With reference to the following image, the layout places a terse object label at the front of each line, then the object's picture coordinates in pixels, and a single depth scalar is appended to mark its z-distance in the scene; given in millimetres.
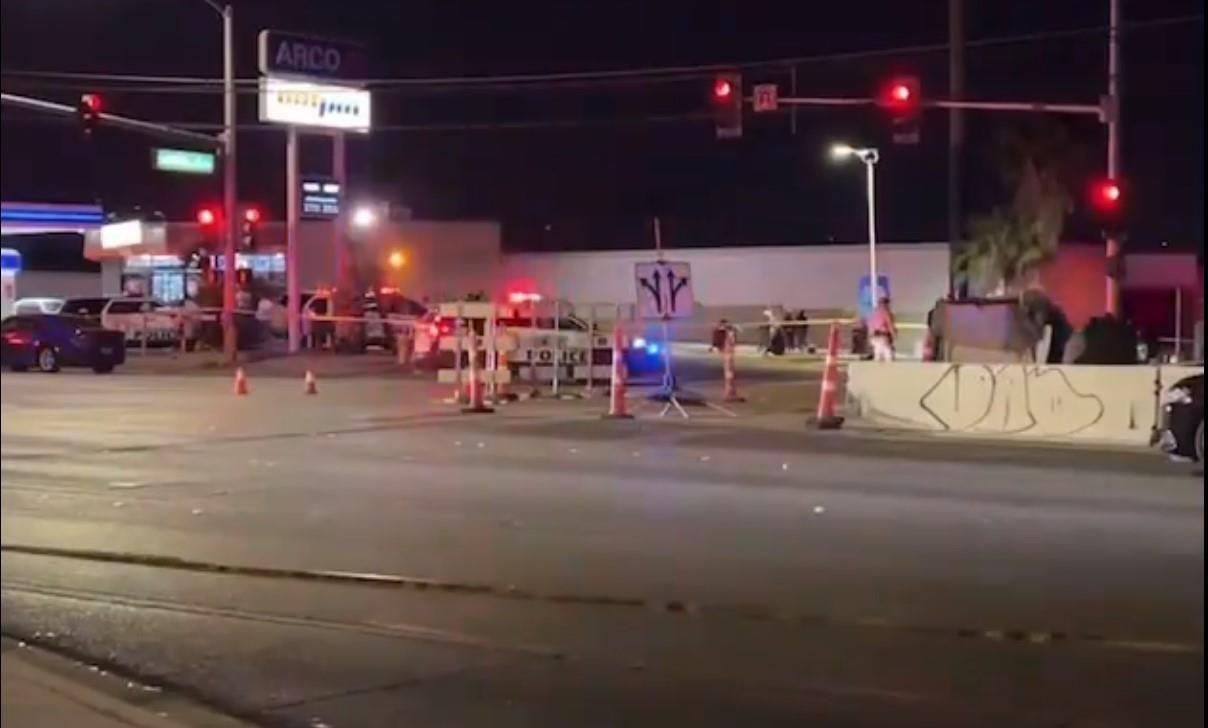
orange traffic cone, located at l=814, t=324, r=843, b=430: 21078
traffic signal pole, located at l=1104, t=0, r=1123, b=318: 26938
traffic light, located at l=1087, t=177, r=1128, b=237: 27734
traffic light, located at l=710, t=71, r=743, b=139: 28531
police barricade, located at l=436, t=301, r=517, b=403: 25531
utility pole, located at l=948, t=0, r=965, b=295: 26219
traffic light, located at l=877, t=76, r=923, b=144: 28047
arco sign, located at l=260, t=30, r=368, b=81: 45719
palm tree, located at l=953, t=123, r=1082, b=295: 41688
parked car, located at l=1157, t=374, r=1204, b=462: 16031
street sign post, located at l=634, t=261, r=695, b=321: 23500
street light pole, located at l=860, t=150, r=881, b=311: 43503
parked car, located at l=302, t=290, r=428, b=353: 37562
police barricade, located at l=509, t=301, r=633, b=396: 28547
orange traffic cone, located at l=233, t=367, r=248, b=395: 27497
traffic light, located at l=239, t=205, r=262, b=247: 28922
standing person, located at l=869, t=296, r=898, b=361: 27984
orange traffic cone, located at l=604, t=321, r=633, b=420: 22500
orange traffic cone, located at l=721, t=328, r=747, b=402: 26281
